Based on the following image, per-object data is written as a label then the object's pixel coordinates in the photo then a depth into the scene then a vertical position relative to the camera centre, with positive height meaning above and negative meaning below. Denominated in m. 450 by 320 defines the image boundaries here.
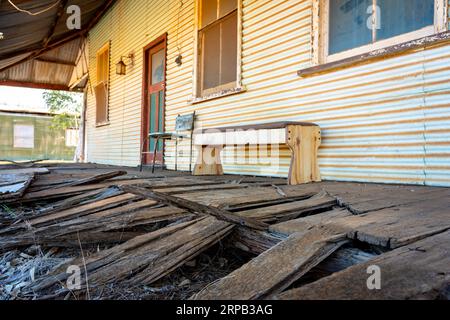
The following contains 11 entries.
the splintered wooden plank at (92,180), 2.81 -0.23
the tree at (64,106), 15.20 +2.13
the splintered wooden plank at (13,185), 2.17 -0.24
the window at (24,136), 18.83 +0.88
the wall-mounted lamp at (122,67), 8.03 +2.05
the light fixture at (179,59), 5.78 +1.62
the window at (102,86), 9.45 +1.94
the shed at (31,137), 18.42 +0.86
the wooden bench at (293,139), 3.06 +0.18
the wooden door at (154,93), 6.70 +1.27
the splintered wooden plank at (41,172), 3.90 -0.22
